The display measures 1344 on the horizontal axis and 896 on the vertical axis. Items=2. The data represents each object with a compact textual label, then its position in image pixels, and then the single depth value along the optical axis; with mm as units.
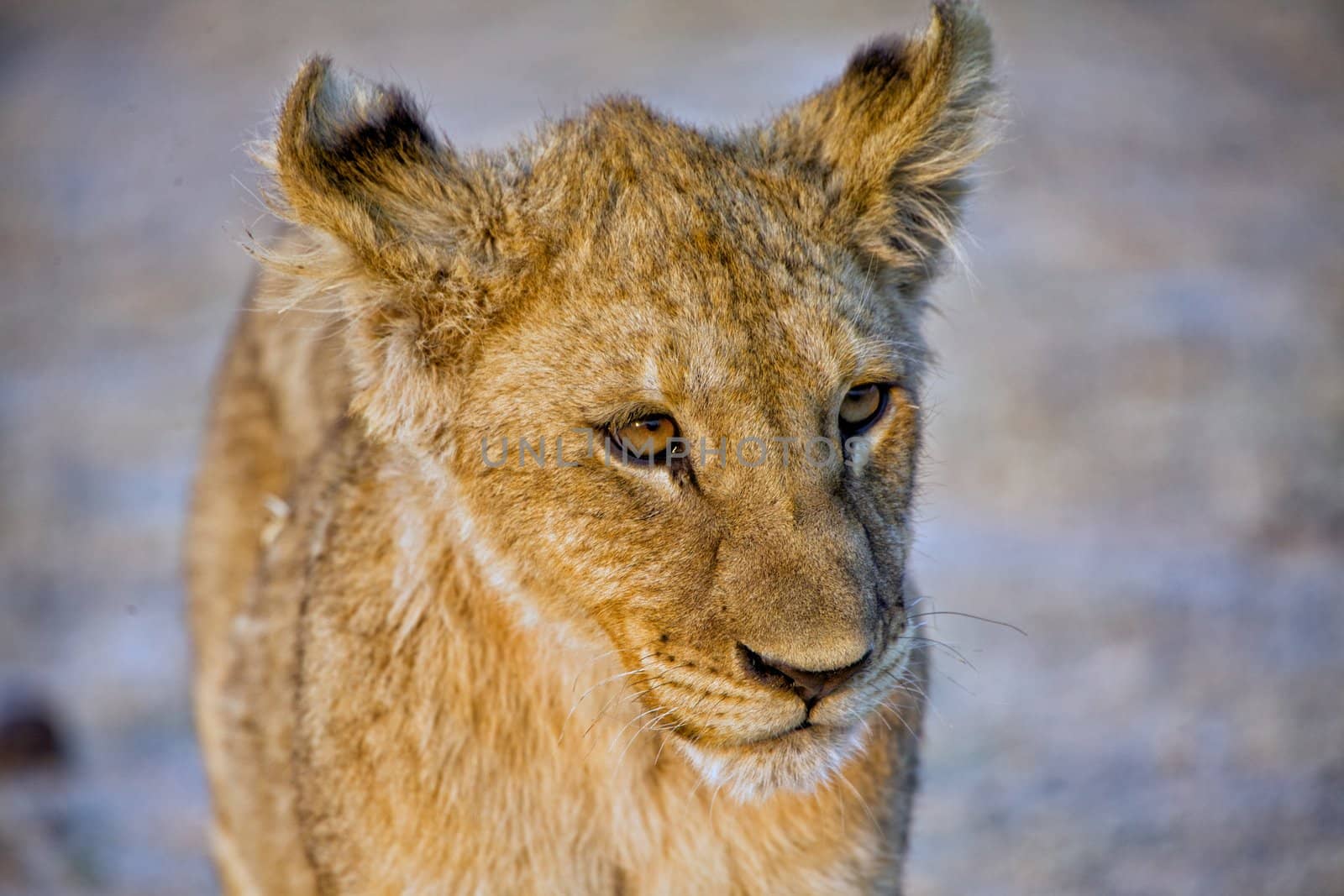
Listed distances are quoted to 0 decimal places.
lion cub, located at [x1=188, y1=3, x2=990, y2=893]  5852
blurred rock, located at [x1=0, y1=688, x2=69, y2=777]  13531
